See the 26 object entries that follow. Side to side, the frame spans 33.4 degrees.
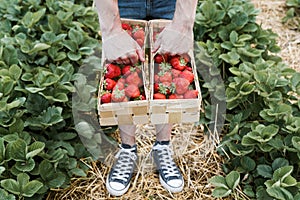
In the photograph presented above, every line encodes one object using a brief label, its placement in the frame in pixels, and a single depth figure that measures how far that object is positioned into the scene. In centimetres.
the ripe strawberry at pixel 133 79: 166
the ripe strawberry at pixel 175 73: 167
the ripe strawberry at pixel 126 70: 167
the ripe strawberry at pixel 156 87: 166
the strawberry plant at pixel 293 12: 308
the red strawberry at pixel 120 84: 165
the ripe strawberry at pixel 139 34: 176
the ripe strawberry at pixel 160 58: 169
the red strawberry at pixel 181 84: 165
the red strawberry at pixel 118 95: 162
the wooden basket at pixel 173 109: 162
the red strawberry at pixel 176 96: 165
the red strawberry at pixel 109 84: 167
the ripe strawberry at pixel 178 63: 169
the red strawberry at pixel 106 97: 164
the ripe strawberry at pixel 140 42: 176
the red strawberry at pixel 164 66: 168
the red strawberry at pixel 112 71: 167
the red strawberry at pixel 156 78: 168
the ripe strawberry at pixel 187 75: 167
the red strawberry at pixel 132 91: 163
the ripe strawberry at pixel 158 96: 164
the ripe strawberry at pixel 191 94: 165
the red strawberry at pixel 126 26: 177
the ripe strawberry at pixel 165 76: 166
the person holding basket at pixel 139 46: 164
